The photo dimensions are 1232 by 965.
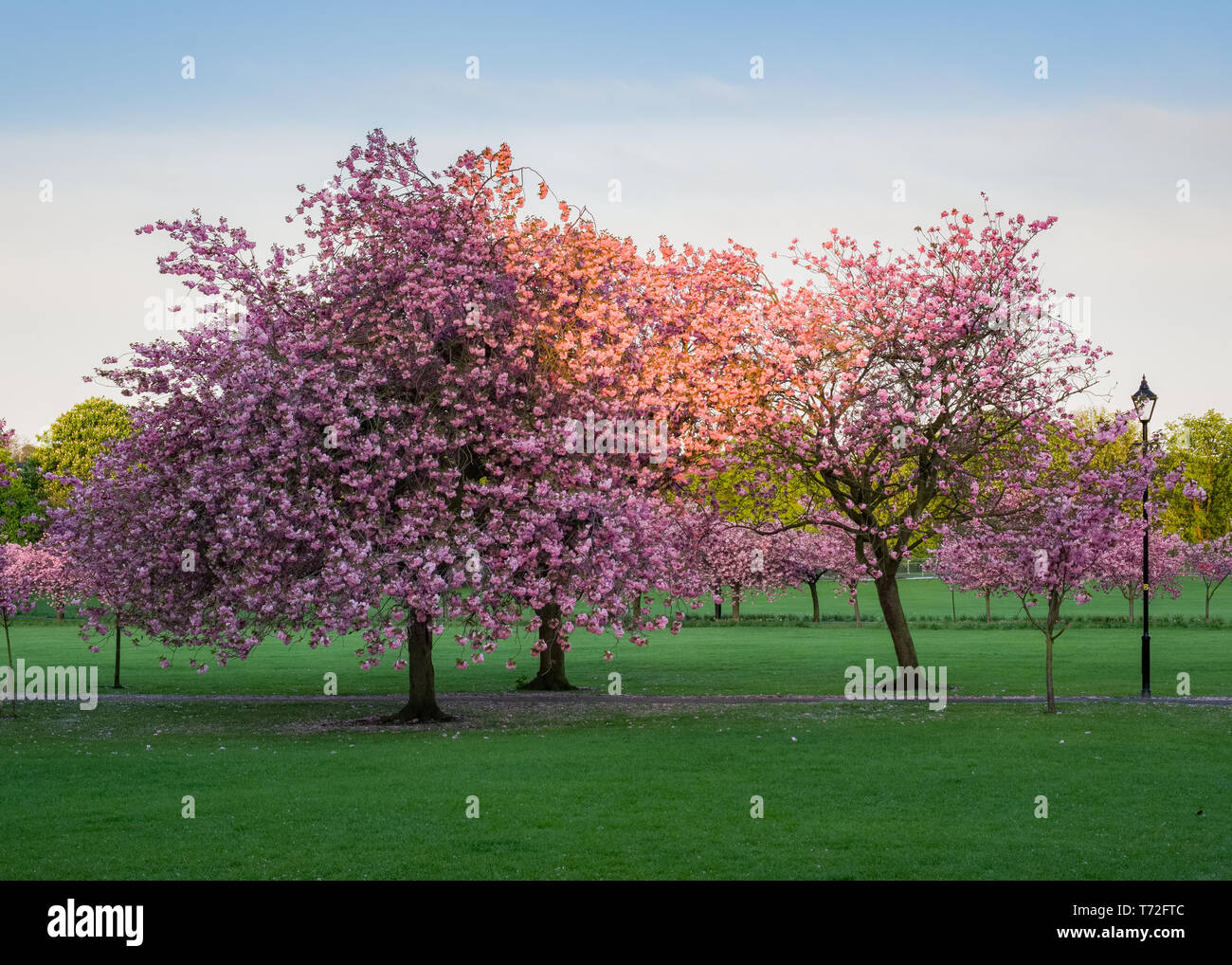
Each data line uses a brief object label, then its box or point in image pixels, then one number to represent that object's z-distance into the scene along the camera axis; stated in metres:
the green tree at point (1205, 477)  97.56
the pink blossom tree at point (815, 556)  74.44
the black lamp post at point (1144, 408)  30.09
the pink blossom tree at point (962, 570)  60.38
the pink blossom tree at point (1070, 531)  25.23
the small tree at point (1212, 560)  73.44
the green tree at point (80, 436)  84.00
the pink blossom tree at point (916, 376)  29.97
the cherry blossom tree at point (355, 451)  22.00
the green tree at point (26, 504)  79.19
